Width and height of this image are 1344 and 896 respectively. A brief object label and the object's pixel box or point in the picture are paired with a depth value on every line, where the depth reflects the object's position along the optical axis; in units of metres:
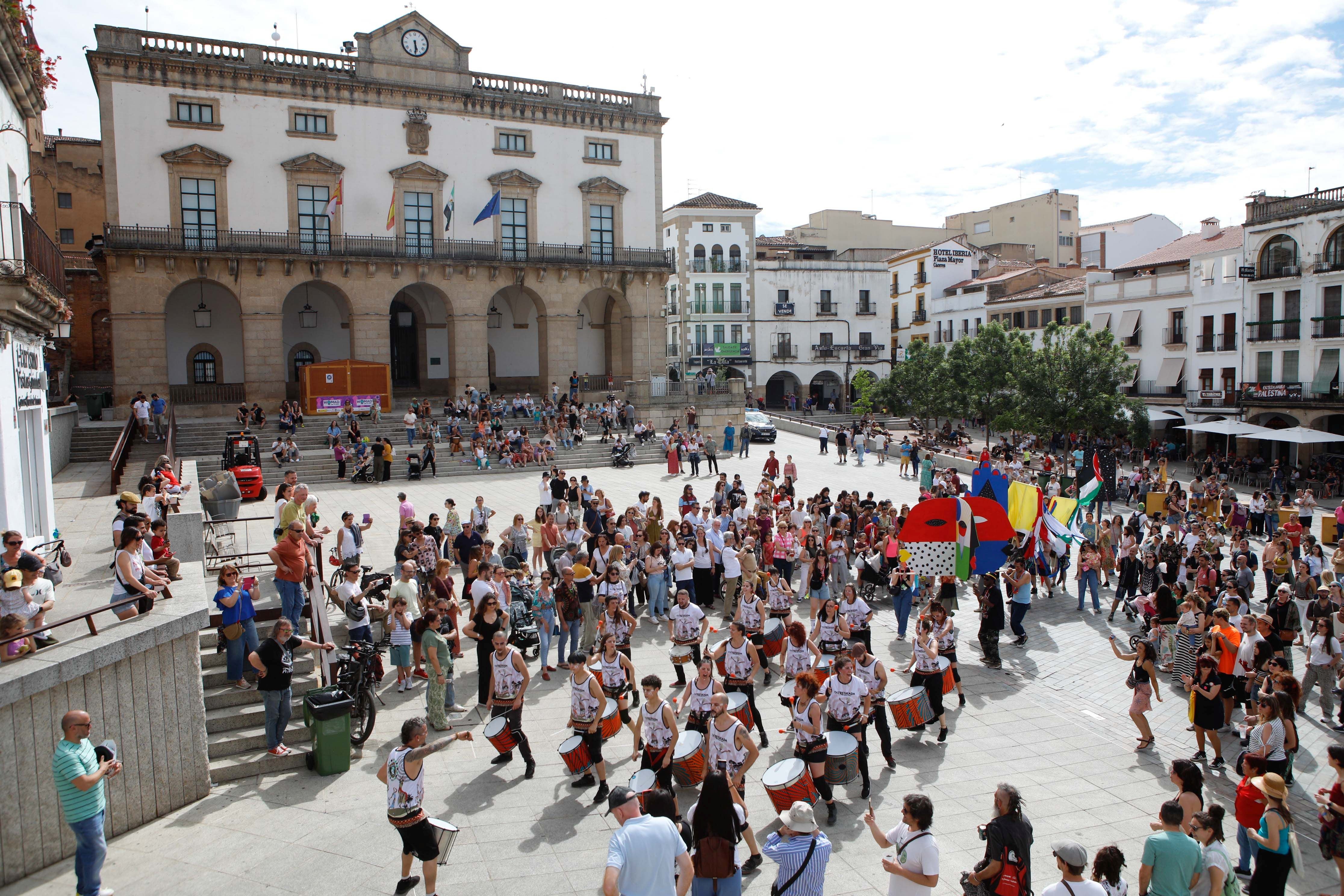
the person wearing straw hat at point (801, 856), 6.31
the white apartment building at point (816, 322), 62.44
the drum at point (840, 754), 8.95
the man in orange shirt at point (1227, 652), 11.13
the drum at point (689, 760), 9.00
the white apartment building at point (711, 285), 60.03
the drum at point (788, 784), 8.12
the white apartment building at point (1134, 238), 57.62
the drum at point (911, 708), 10.38
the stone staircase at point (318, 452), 28.62
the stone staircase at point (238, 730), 9.91
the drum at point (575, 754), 9.23
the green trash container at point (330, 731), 9.72
